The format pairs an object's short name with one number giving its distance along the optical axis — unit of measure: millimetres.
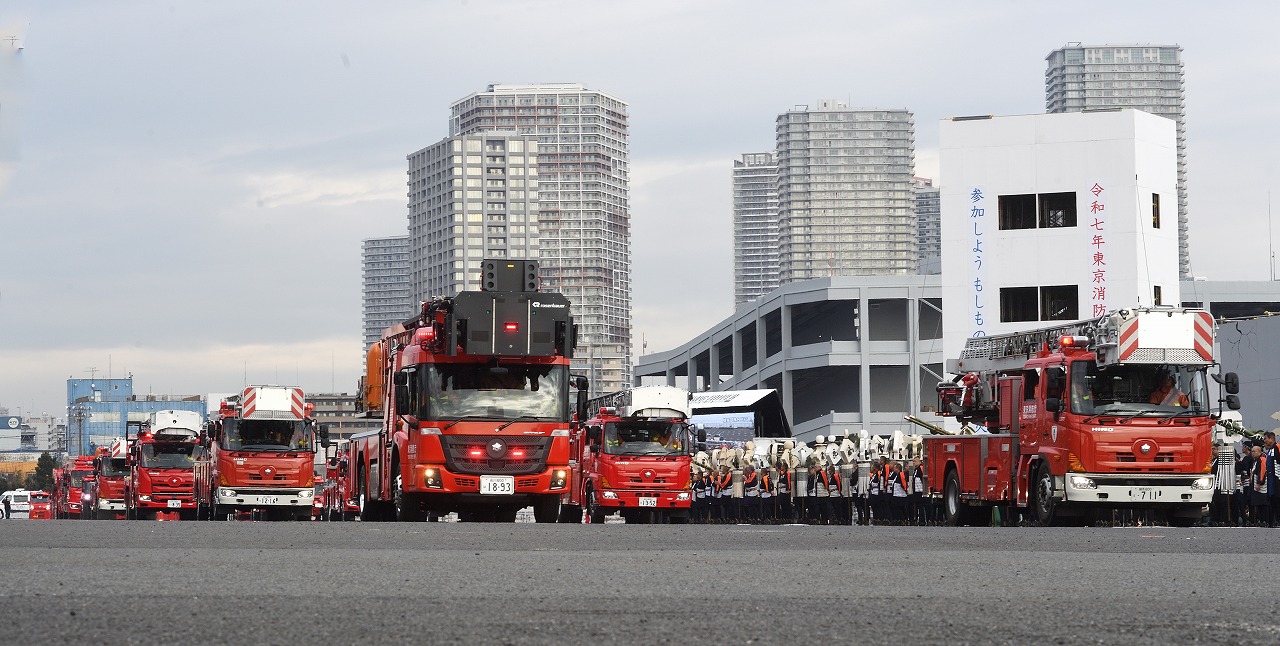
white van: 93062
